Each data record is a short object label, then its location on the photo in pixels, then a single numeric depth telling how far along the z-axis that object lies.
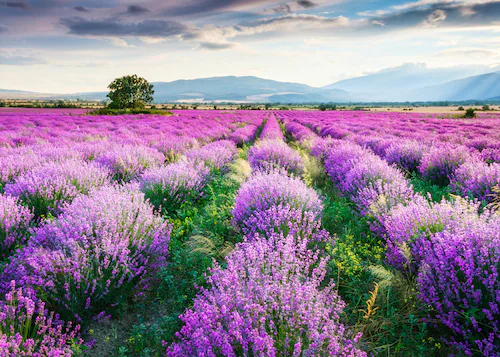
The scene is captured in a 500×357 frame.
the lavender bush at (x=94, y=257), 2.49
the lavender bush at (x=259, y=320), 1.72
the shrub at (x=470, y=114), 33.24
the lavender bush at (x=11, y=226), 3.42
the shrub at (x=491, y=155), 7.14
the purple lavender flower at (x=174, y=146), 9.15
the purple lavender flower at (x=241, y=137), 13.55
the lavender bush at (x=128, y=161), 6.44
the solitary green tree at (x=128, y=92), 56.72
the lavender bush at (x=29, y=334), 1.87
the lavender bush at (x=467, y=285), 2.13
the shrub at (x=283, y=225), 3.28
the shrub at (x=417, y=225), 2.94
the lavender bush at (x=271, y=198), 3.82
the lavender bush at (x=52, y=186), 4.37
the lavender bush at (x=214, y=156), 7.54
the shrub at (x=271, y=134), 12.50
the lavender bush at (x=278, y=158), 7.02
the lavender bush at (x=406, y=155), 7.84
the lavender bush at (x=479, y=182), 4.70
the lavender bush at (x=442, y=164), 6.62
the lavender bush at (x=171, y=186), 5.09
